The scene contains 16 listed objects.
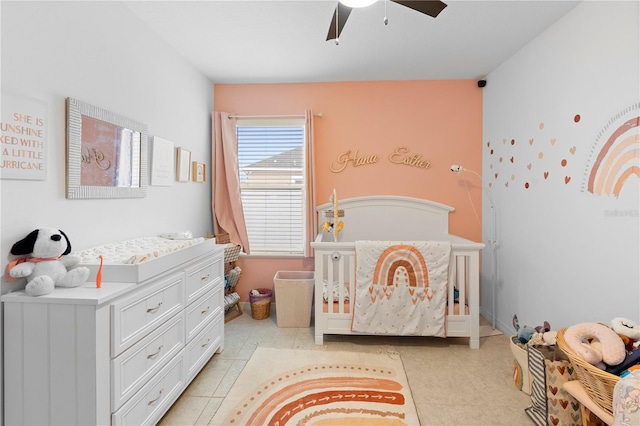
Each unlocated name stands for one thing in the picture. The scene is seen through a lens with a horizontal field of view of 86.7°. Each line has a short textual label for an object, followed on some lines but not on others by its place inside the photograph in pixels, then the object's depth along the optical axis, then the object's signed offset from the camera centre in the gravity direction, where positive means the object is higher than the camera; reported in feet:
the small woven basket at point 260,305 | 10.64 -2.93
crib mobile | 9.65 -0.29
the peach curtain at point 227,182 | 11.17 +1.02
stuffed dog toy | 4.53 -0.68
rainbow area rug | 5.88 -3.50
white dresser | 4.20 -1.86
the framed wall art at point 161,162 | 7.86 +1.21
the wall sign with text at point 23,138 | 4.40 +1.01
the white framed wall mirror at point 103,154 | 5.53 +1.08
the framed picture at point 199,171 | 10.07 +1.26
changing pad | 5.19 -0.67
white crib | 8.52 -2.12
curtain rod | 11.23 +3.21
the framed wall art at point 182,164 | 9.04 +1.31
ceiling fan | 4.71 +3.02
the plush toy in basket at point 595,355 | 4.10 -1.83
